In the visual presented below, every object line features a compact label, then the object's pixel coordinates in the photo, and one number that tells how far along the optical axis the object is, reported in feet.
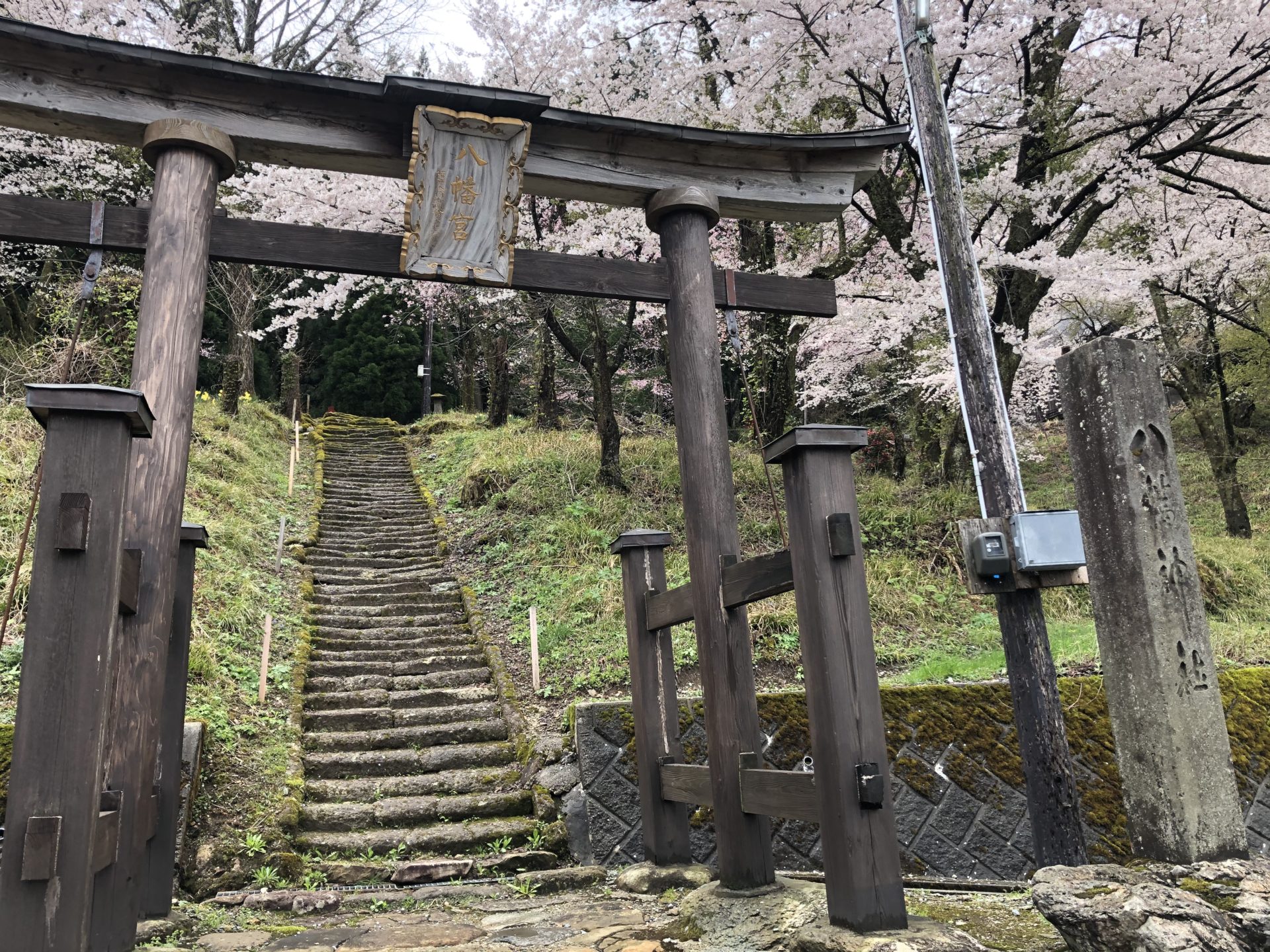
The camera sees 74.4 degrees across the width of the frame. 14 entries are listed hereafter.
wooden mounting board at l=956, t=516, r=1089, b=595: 14.23
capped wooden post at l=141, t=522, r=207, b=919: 13.17
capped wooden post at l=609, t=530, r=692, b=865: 15.72
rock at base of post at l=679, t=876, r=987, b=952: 9.29
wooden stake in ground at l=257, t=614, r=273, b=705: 23.91
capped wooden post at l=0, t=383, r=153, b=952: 8.52
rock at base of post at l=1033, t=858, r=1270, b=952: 7.89
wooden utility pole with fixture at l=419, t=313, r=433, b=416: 79.41
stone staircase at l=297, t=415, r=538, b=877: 19.79
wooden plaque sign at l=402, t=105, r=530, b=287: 14.48
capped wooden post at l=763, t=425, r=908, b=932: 10.12
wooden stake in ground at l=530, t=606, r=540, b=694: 26.00
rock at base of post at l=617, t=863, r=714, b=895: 14.56
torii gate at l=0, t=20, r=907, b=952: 8.86
